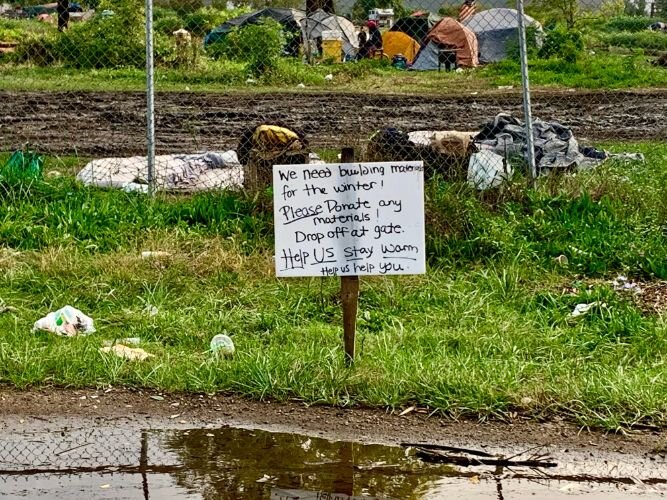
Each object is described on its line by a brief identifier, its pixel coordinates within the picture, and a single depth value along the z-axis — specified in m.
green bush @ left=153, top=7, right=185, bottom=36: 31.51
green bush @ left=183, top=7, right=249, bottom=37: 27.70
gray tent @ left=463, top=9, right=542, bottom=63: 27.69
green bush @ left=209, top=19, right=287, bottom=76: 20.67
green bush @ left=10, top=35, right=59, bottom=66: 20.78
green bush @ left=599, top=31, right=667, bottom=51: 32.74
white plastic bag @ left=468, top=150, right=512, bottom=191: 8.19
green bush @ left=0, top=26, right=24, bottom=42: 26.35
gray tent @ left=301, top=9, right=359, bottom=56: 28.29
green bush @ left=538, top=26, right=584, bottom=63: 22.02
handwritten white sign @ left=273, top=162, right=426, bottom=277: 5.65
